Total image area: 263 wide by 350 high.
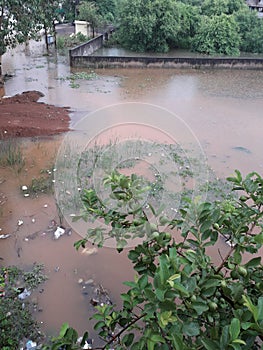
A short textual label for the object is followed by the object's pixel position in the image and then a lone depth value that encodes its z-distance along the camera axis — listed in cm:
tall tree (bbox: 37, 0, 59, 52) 1029
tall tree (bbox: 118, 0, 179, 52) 1587
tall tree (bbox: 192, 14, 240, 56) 1630
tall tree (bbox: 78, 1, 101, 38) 1727
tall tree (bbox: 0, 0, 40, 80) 840
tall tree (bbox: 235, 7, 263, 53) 1706
